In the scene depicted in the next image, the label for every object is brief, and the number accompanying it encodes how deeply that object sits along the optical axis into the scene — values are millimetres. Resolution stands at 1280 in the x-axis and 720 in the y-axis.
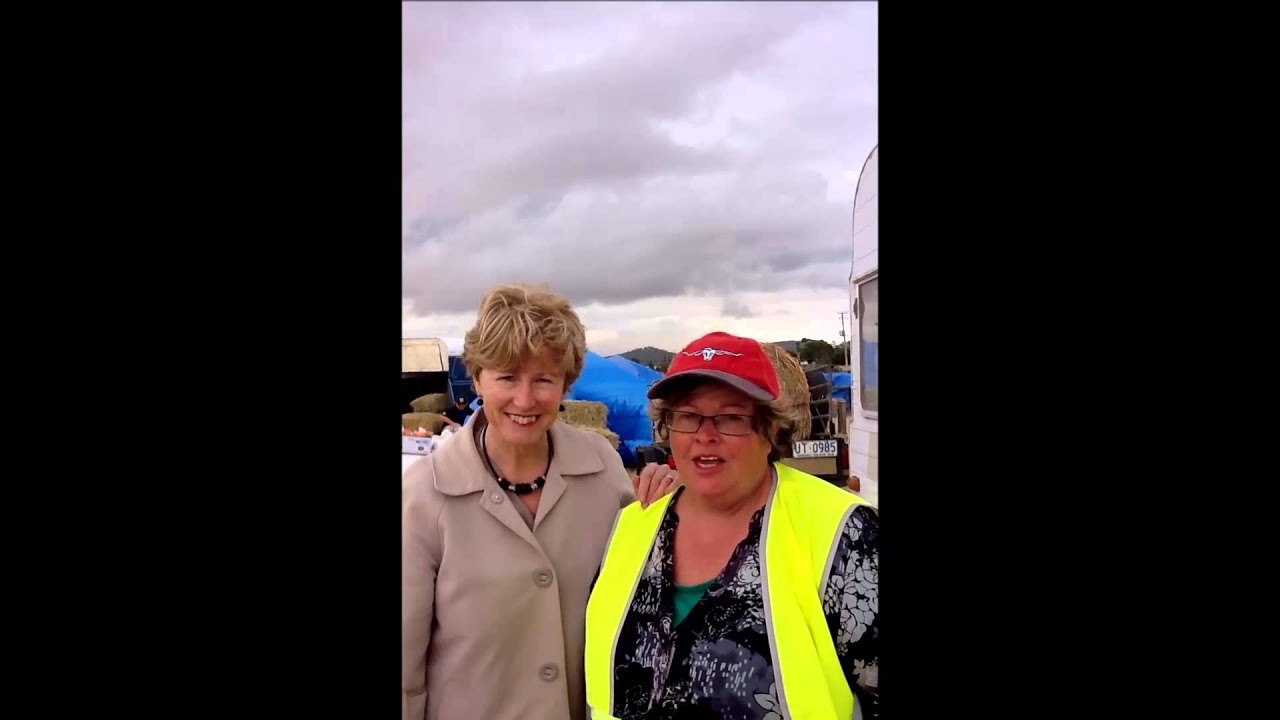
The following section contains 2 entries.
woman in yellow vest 1504
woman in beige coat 1673
